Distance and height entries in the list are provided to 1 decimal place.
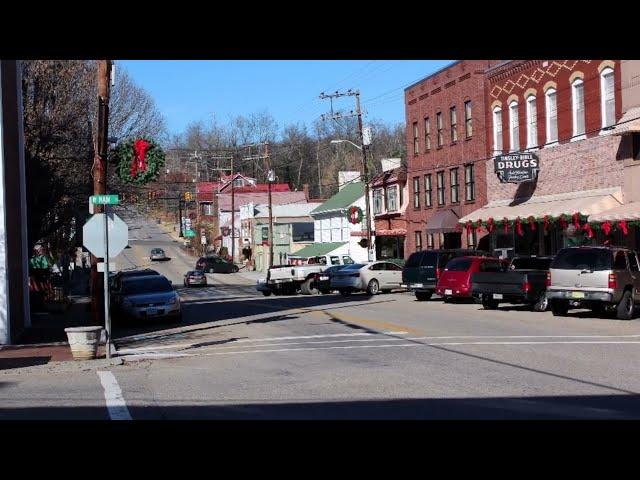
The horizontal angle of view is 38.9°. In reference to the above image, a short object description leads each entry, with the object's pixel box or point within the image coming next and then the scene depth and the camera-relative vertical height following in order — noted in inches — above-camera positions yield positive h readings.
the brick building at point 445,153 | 1831.9 +213.9
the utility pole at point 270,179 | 2644.4 +222.4
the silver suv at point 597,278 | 973.2 -34.4
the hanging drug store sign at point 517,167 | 1587.1 +143.6
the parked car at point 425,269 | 1424.7 -28.1
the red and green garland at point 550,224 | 1264.1 +40.0
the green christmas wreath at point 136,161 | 1082.1 +119.6
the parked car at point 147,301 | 1099.9 -51.2
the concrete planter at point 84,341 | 740.0 -65.4
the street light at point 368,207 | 2009.1 +103.7
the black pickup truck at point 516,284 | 1122.0 -44.6
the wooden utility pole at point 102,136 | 896.3 +125.1
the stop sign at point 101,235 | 776.9 +22.0
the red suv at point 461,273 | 1291.8 -32.9
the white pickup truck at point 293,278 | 1811.0 -46.4
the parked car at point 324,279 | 1753.2 -48.6
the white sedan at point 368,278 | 1647.4 -46.2
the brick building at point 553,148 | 1374.3 +165.0
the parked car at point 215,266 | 3383.4 -31.9
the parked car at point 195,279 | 2541.8 -58.8
